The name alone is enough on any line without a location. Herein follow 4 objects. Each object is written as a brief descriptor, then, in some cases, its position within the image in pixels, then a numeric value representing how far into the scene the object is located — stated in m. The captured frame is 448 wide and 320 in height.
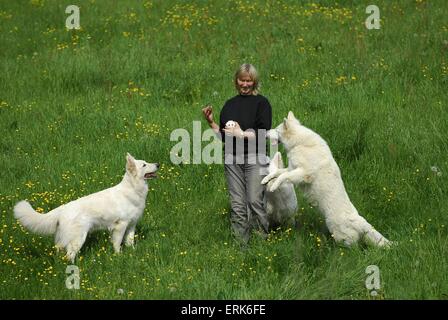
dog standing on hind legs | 15.01
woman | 15.60
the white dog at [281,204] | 16.34
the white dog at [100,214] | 15.01
